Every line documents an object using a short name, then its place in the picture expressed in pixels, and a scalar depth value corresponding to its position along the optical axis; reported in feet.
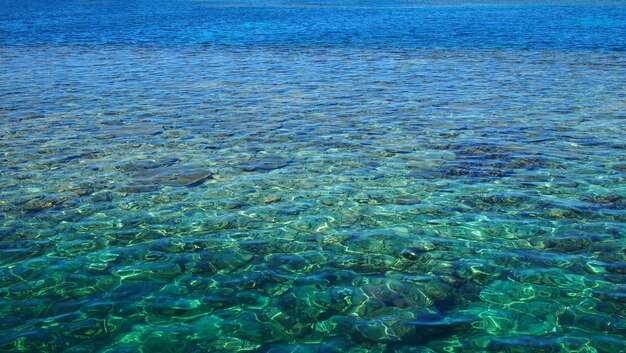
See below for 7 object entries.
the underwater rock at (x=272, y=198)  38.26
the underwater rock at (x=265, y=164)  44.45
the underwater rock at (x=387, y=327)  23.52
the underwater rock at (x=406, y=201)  37.58
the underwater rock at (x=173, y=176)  41.16
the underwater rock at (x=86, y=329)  23.66
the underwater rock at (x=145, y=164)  44.32
